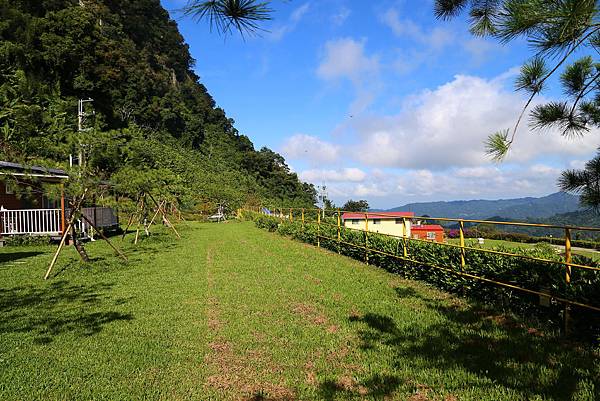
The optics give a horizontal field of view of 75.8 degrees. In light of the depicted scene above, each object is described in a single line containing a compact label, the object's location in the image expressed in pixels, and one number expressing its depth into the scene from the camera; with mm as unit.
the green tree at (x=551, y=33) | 2273
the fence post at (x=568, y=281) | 4379
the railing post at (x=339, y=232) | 11514
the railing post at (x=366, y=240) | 9781
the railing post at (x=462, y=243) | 6293
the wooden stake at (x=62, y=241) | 7906
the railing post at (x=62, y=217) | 13636
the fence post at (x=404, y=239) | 8087
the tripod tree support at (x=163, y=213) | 17422
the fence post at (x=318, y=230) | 13344
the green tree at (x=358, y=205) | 64656
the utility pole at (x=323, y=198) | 52594
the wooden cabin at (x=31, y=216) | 13930
